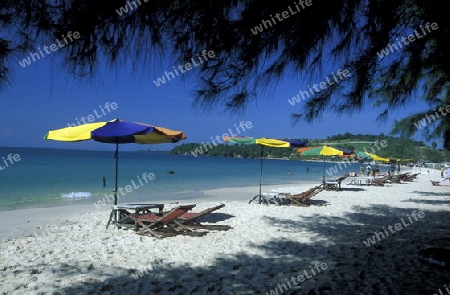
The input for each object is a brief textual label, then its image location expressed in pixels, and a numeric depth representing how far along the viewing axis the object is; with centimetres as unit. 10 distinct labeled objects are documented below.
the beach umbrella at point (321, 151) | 1272
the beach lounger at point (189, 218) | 654
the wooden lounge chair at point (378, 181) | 1891
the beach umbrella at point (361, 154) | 1861
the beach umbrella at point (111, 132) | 590
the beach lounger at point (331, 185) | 1545
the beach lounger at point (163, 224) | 599
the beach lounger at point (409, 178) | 2460
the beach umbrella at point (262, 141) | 960
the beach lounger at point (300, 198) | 1012
